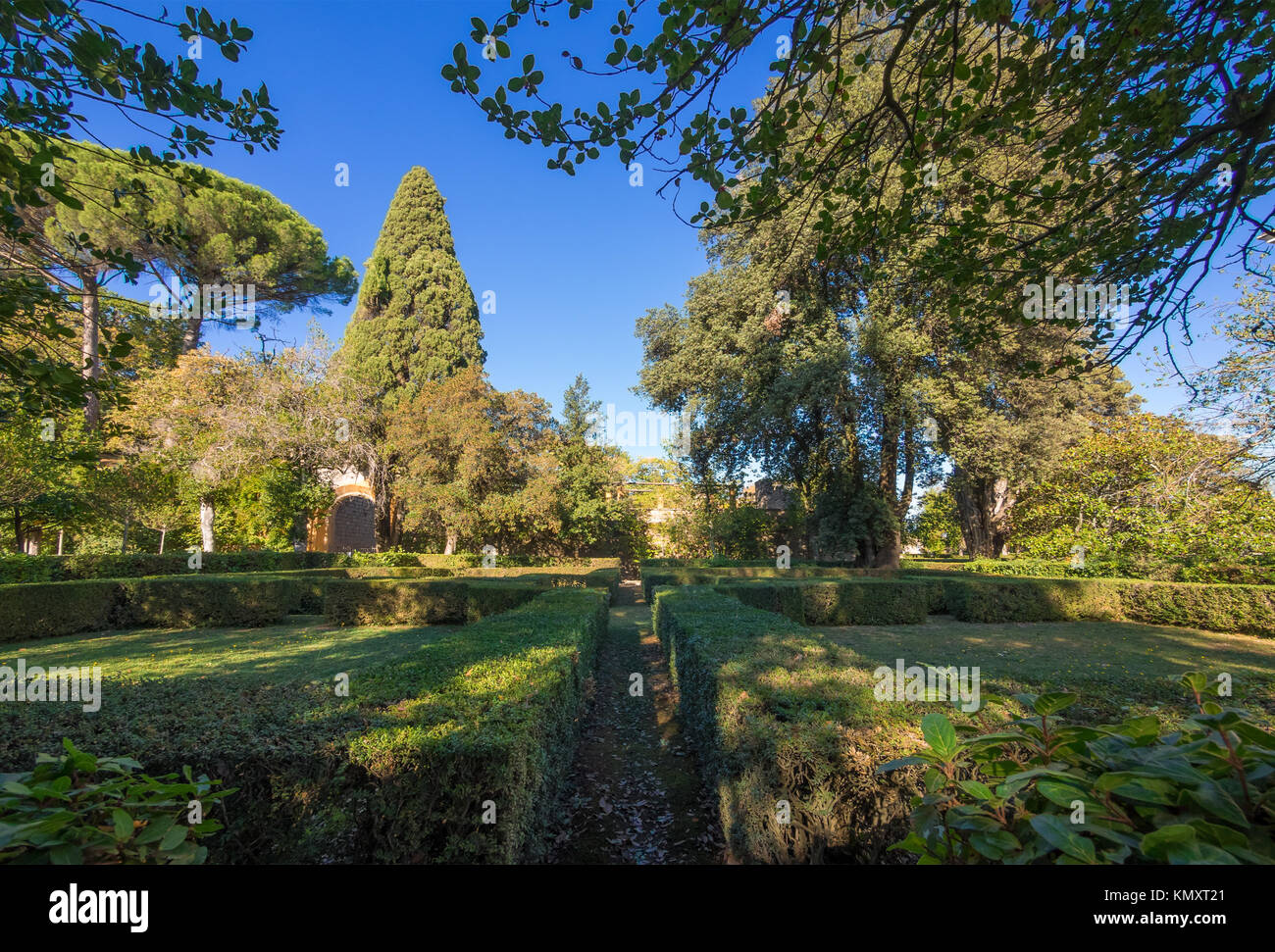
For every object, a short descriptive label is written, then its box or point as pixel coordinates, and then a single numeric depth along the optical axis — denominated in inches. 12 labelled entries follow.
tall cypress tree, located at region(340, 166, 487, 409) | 1001.5
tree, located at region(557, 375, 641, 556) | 965.8
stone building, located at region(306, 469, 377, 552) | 1055.6
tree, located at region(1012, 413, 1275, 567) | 325.7
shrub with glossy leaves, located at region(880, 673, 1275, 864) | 29.5
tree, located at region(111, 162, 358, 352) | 669.9
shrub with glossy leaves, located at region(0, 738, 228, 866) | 32.9
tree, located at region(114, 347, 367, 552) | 684.1
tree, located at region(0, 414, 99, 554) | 431.8
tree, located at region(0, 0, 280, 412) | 94.4
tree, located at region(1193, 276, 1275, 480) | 251.4
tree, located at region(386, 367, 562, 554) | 813.2
